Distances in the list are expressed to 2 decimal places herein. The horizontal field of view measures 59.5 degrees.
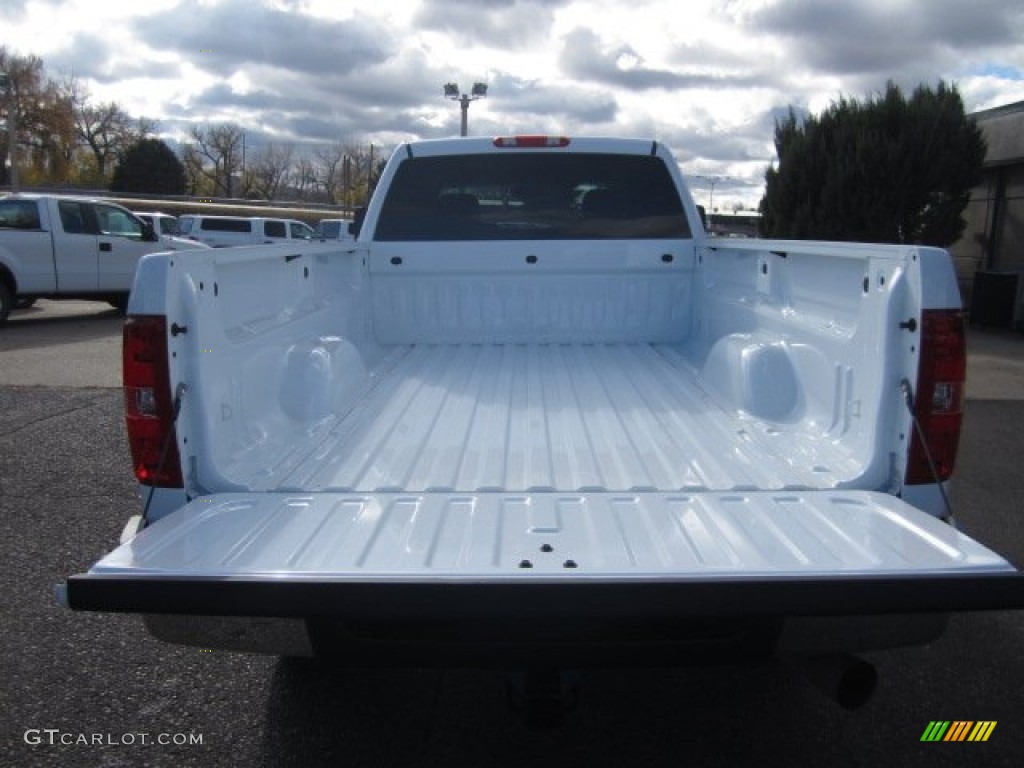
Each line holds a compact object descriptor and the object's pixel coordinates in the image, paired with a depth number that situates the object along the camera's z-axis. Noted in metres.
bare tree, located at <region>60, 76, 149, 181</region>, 73.44
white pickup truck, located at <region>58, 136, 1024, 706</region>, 2.11
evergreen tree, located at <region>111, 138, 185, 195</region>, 63.09
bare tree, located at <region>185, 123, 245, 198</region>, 82.56
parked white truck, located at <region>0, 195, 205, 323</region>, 14.95
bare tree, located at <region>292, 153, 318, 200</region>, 86.50
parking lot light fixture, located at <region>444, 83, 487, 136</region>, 39.97
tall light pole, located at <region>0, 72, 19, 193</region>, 42.03
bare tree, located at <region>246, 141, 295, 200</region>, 84.69
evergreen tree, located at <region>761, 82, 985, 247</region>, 15.60
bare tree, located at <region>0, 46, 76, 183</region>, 60.81
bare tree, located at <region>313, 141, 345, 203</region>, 80.44
